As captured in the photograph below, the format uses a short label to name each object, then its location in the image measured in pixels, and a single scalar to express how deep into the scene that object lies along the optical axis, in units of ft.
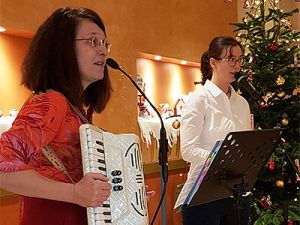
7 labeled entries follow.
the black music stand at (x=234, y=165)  5.20
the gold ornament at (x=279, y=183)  10.54
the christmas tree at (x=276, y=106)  10.55
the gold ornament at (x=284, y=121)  10.62
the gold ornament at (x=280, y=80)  10.77
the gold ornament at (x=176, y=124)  14.52
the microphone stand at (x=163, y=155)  4.74
